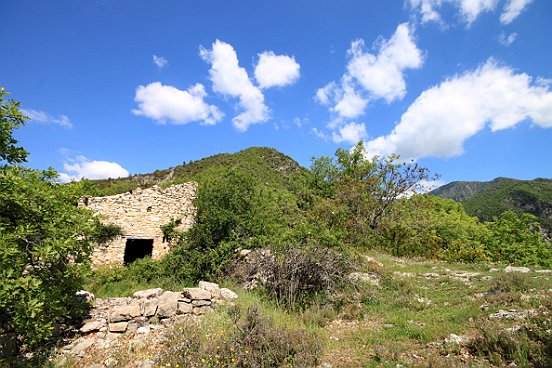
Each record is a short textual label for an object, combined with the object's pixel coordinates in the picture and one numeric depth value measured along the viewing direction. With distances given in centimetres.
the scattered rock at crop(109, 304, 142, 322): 600
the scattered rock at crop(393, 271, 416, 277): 1088
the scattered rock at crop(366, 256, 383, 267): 1216
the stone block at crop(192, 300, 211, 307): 692
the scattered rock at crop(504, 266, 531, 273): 1040
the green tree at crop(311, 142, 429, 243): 2000
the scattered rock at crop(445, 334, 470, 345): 525
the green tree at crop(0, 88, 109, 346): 409
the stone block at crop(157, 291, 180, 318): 639
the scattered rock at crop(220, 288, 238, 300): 748
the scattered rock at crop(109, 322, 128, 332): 580
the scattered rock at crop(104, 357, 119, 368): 475
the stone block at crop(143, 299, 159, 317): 631
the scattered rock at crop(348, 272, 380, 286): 928
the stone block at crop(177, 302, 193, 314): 662
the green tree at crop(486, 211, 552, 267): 2161
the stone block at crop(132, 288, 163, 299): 714
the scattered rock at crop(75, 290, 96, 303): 641
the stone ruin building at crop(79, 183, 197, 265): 1295
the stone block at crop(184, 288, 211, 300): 699
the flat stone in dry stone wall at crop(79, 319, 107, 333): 567
